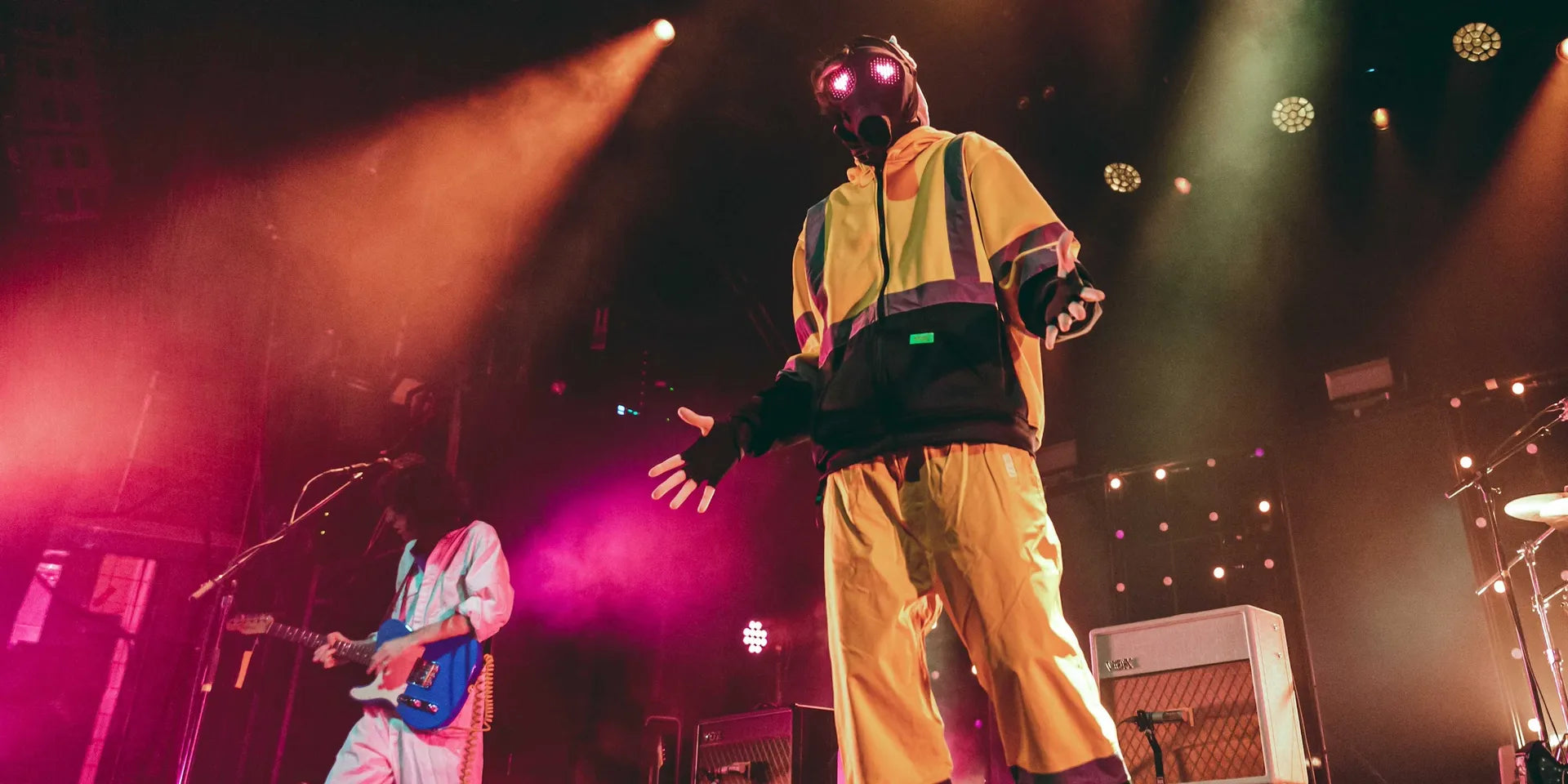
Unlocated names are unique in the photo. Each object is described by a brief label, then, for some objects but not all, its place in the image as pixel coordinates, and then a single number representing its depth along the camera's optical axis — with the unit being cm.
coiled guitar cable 433
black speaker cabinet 550
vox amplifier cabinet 379
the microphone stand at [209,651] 489
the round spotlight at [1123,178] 663
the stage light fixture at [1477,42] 543
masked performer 165
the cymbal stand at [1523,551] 459
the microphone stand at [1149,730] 398
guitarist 417
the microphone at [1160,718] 400
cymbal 481
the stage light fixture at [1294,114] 601
